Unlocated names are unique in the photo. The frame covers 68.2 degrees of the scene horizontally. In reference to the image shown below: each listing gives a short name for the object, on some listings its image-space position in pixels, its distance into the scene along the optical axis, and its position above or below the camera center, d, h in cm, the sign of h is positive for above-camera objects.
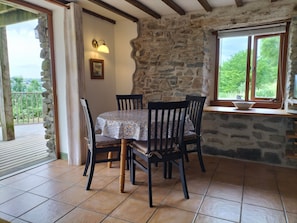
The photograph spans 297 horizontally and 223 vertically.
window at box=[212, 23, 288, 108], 336 +35
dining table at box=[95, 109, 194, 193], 222 -41
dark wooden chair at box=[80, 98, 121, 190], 238 -62
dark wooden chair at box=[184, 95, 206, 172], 280 -43
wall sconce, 358 +70
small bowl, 325 -27
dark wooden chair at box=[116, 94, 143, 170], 335 -21
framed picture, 355 +34
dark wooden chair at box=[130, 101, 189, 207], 209 -55
